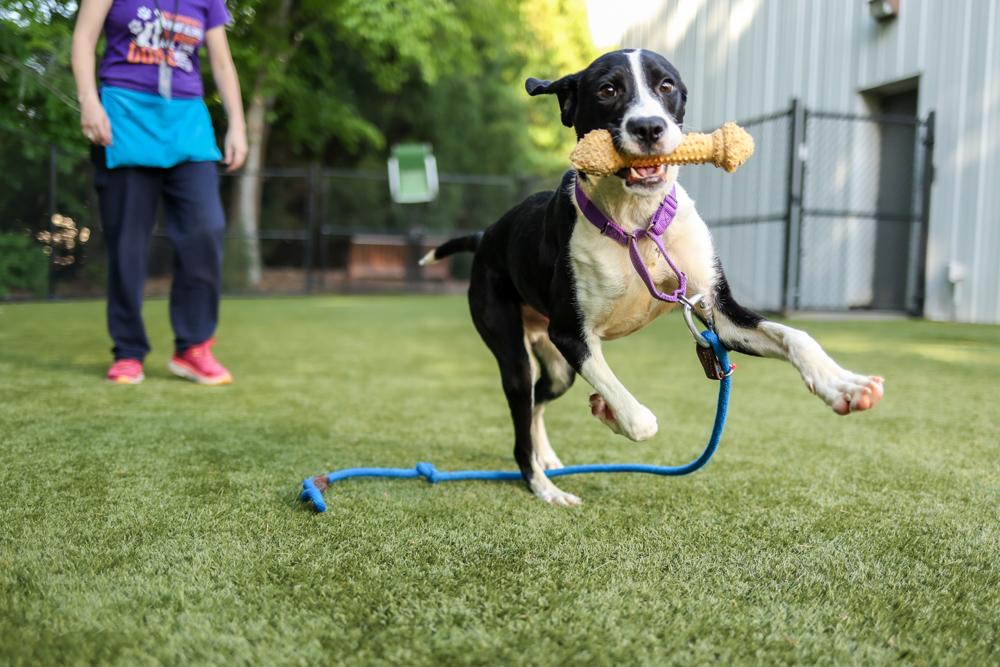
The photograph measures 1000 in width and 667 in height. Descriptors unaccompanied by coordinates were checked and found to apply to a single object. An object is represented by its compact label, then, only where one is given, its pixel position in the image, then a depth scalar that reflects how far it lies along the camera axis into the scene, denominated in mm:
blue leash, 2088
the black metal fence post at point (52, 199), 9656
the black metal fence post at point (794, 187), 9055
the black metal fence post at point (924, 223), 8836
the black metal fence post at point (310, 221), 14539
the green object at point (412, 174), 16359
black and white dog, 2049
